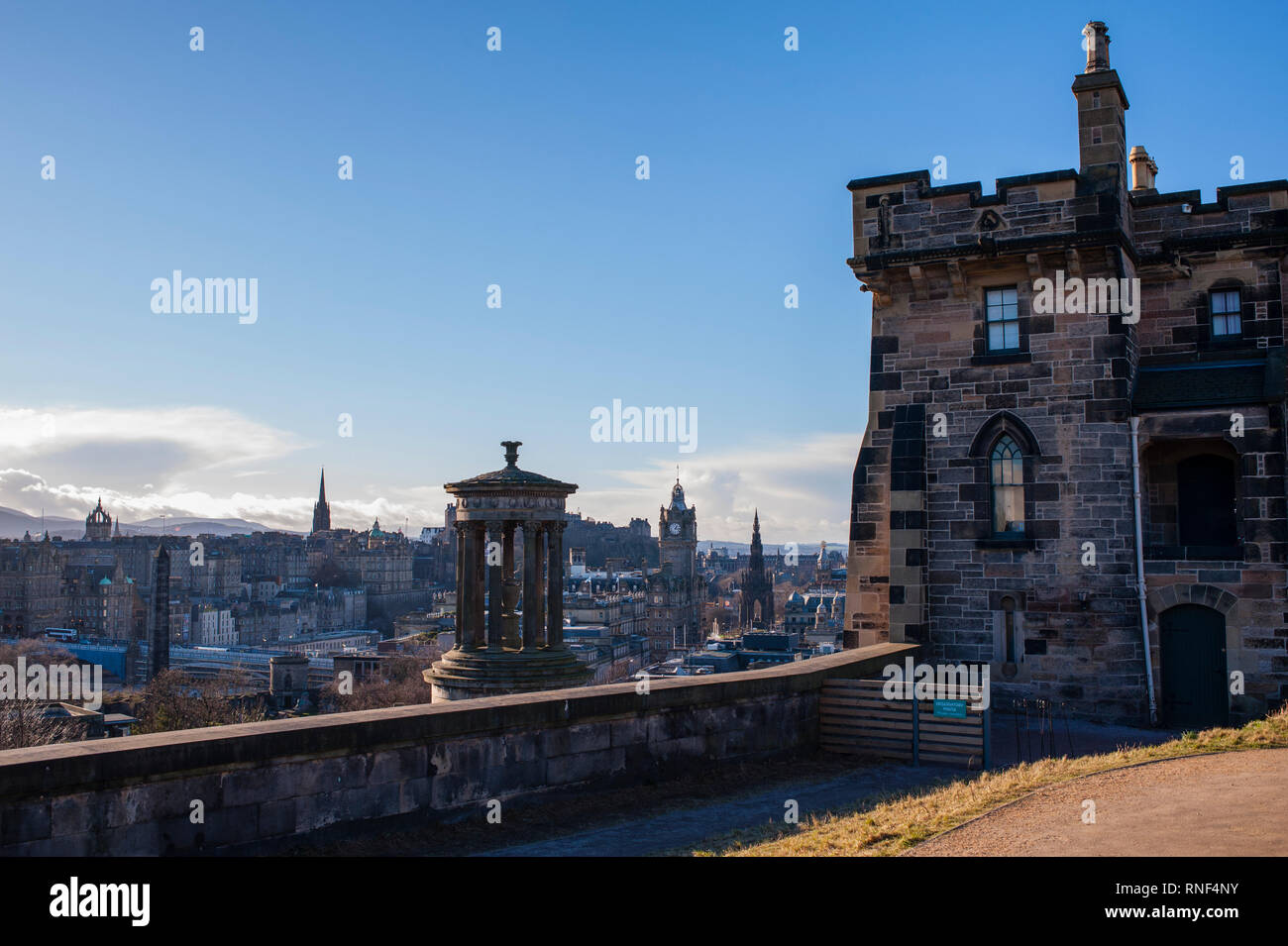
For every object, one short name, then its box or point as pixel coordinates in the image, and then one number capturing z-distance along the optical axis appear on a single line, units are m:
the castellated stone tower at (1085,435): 14.62
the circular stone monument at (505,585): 22.39
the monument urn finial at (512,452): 23.86
